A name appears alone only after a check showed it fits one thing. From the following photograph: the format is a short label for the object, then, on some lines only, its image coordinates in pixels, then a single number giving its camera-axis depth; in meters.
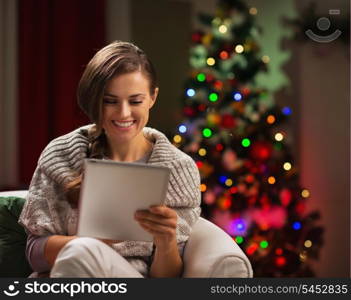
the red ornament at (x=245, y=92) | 6.32
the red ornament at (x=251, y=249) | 6.42
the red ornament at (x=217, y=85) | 6.28
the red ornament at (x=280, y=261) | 6.49
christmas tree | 6.28
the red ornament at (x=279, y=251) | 6.46
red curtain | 6.46
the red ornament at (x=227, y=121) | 6.28
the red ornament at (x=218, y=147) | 6.27
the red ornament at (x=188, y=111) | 6.25
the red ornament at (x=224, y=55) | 6.28
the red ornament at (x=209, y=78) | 6.28
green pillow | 3.84
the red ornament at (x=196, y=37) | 6.29
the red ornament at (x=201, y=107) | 6.26
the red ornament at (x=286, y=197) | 6.47
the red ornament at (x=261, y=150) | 6.35
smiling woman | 3.40
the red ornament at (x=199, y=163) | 6.27
